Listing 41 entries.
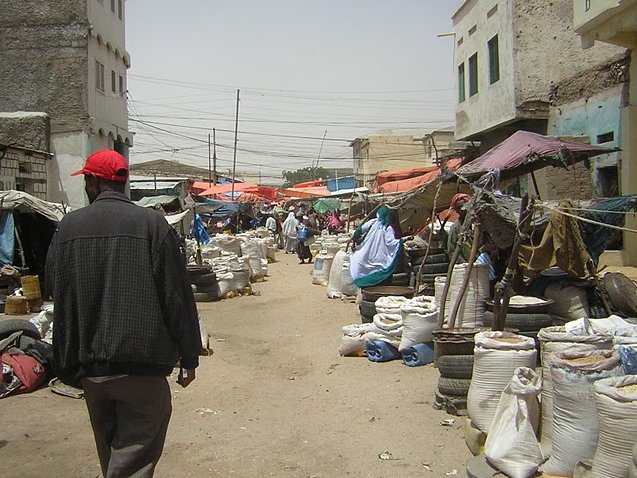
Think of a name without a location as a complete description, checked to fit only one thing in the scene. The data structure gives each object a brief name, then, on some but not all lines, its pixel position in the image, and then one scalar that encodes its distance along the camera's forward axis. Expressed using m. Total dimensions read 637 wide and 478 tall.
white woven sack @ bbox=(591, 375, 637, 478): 3.52
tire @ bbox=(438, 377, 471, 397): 6.07
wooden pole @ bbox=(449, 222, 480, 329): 7.28
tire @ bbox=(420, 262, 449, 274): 10.79
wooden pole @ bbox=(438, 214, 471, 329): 7.54
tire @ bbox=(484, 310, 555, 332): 7.01
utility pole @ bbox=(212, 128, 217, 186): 51.54
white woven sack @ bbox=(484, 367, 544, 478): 4.31
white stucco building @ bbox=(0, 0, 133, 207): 23.19
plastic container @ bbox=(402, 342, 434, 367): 7.80
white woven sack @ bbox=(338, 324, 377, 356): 8.66
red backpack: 7.02
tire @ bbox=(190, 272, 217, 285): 14.19
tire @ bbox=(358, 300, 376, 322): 9.84
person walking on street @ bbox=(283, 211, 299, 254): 27.69
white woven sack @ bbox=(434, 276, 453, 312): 7.91
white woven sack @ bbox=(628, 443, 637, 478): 3.19
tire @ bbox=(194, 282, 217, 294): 14.20
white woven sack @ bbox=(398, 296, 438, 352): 7.69
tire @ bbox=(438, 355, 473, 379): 6.14
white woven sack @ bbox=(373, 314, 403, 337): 8.20
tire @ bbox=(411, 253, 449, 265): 10.89
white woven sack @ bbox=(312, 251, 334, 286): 16.58
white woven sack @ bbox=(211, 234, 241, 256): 18.54
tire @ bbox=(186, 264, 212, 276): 14.30
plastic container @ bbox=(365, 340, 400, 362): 8.21
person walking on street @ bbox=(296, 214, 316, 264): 23.41
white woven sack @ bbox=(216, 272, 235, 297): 14.59
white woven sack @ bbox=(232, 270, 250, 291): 15.02
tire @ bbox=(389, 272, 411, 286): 11.53
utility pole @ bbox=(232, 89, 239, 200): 49.59
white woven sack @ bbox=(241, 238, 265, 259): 18.20
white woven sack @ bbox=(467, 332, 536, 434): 5.02
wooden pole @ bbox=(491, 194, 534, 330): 6.34
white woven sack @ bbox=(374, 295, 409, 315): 8.50
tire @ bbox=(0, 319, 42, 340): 7.59
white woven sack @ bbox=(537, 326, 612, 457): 4.45
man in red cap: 3.14
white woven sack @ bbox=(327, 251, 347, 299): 13.98
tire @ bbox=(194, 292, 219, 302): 14.16
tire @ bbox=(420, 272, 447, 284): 10.81
